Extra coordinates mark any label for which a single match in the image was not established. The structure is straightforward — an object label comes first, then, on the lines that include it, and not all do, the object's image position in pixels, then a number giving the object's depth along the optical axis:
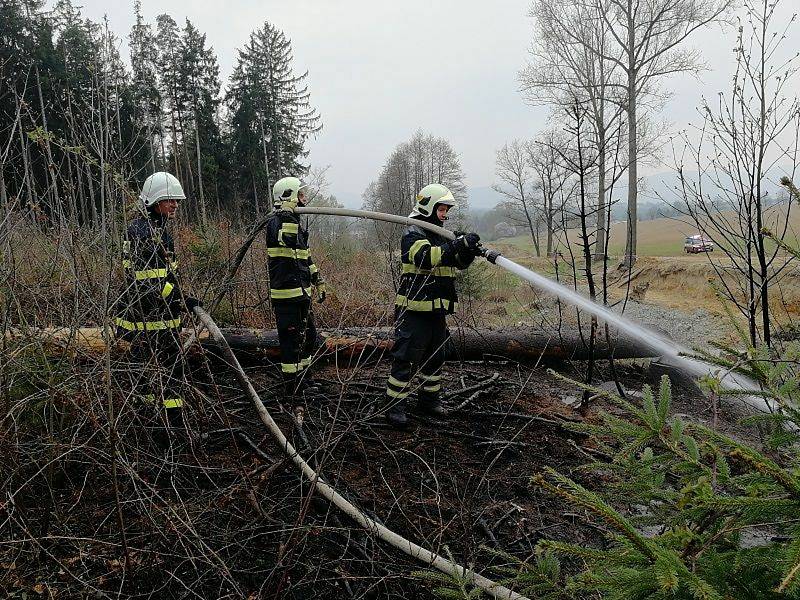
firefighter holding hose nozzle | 4.39
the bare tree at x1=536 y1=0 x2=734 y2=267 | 19.86
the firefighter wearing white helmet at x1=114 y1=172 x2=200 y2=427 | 3.52
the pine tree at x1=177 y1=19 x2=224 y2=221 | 28.25
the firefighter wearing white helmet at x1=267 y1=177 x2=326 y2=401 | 4.96
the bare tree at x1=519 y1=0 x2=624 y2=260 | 21.08
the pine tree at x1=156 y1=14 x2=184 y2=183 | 27.20
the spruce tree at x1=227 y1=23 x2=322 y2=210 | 28.19
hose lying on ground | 2.57
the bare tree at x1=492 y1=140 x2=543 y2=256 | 35.36
